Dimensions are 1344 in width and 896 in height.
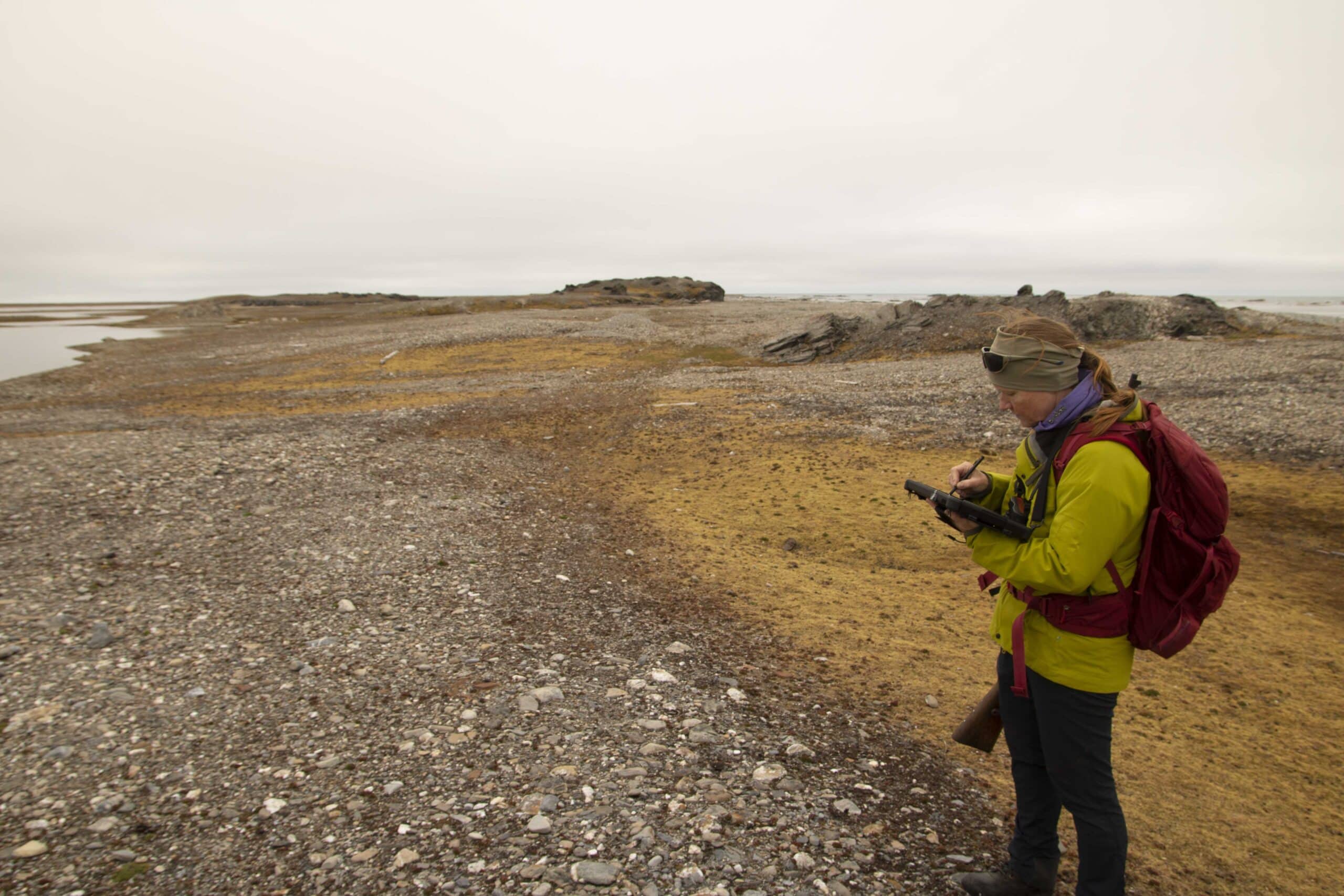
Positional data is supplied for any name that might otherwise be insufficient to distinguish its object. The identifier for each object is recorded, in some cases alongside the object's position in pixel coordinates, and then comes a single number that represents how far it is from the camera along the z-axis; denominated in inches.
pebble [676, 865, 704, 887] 162.9
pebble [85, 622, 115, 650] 263.7
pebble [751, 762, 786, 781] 201.6
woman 121.6
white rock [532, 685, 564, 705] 240.2
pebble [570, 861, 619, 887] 162.2
